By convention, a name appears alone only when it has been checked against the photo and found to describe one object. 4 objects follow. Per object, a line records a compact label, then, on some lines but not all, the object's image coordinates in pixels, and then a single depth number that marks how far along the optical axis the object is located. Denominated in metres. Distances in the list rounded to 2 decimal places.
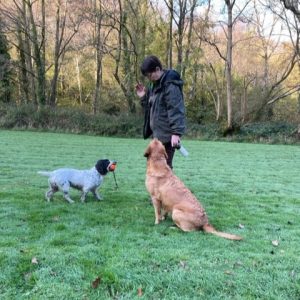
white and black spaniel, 6.05
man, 5.07
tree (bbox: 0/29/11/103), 29.12
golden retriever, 4.71
